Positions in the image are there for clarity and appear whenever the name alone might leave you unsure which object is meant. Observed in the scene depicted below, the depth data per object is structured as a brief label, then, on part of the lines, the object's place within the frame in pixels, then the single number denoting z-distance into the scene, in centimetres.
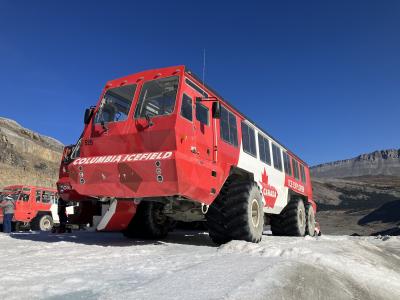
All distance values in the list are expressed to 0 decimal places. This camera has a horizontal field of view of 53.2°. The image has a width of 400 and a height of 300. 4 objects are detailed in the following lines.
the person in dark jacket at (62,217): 1117
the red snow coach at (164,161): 629
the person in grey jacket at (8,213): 1440
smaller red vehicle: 2064
